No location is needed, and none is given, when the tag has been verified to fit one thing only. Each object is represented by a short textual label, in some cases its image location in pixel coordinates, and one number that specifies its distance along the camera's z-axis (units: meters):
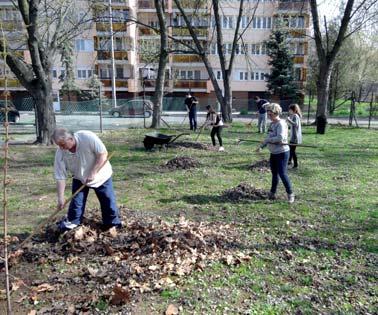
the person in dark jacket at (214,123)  11.40
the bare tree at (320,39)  18.00
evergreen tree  34.28
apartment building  41.28
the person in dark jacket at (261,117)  16.04
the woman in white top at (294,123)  8.70
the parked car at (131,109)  28.03
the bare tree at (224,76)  20.95
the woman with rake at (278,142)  6.28
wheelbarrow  11.72
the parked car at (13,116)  21.30
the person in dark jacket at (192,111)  17.14
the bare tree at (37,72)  11.71
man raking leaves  4.29
